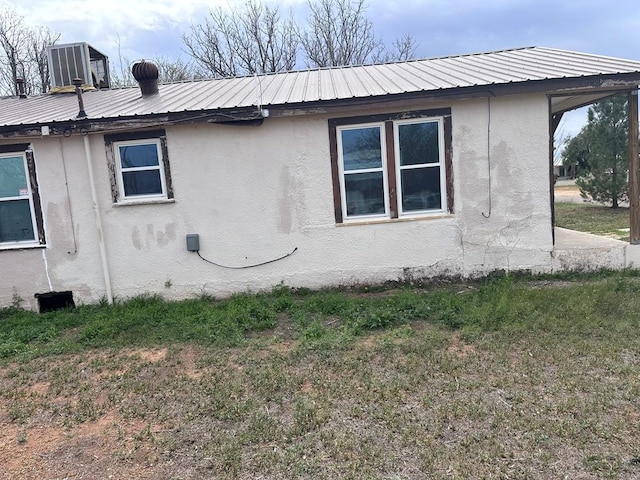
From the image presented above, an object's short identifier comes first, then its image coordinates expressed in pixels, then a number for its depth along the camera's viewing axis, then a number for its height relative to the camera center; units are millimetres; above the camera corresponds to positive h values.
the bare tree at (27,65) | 23172 +7326
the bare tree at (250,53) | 24188 +7356
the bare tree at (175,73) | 23766 +6462
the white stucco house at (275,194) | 6922 -83
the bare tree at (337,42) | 24062 +7448
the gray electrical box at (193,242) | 7133 -749
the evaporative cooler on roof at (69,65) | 10680 +3264
